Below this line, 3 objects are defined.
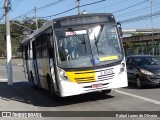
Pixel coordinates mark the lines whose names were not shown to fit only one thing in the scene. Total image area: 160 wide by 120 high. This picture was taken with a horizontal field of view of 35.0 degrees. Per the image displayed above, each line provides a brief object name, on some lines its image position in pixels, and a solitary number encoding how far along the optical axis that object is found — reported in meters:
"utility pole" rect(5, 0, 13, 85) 15.43
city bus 8.11
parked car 10.23
